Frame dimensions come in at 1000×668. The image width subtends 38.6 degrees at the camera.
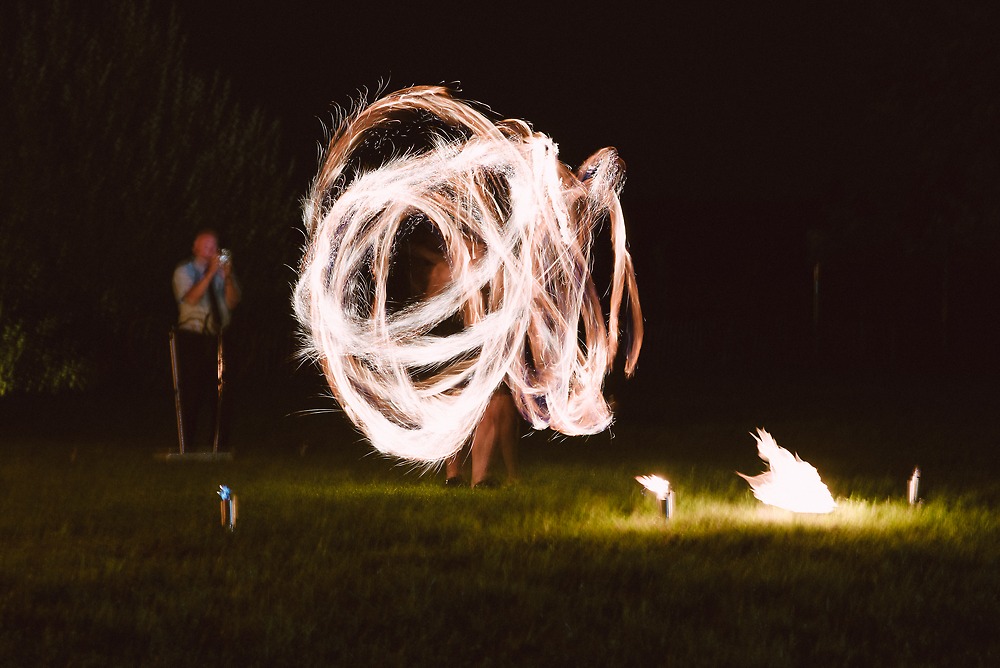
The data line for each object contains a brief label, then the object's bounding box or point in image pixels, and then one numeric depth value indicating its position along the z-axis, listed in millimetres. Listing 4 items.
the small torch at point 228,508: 8336
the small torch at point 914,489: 9703
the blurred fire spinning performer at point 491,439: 10953
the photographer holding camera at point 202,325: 12164
